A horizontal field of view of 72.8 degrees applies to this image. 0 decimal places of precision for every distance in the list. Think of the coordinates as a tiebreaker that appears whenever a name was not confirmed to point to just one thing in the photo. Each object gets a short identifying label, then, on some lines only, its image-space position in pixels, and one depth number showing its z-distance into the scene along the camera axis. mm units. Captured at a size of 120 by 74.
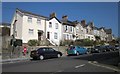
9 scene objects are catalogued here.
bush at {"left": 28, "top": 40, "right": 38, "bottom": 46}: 16426
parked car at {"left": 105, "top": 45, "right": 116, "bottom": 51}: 18380
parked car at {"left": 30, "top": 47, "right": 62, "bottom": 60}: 10079
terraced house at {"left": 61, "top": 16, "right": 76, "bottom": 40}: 22823
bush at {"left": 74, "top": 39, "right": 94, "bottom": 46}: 20246
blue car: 12941
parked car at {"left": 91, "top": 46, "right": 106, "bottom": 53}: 15880
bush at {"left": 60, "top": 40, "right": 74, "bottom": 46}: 19940
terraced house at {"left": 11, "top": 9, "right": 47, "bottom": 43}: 17933
